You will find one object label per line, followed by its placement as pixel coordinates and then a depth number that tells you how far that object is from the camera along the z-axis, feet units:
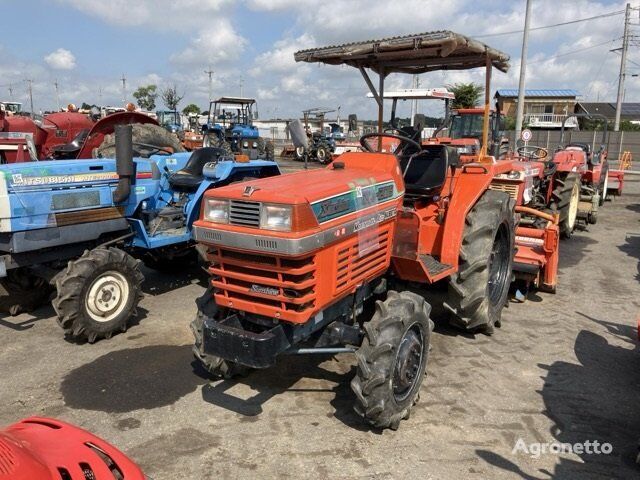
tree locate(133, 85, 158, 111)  145.89
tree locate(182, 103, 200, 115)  165.16
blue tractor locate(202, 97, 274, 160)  63.77
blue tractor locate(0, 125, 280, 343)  14.20
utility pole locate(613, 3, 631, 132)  93.61
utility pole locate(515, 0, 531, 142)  43.88
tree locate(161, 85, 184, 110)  145.28
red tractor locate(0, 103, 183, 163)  21.02
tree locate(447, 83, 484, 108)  90.69
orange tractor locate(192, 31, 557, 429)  9.29
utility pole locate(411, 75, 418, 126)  26.81
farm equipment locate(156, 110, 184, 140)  85.61
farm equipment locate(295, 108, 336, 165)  73.53
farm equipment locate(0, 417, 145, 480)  5.01
